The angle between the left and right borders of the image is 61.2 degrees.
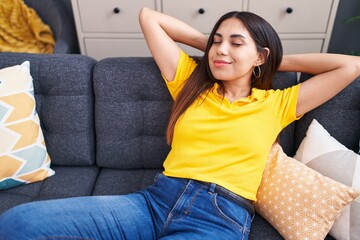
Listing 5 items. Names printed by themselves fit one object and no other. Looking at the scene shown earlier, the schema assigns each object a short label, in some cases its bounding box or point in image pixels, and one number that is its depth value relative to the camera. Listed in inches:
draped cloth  82.6
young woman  38.3
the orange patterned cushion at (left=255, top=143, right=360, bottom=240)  39.3
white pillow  39.9
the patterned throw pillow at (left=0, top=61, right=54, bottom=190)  47.6
